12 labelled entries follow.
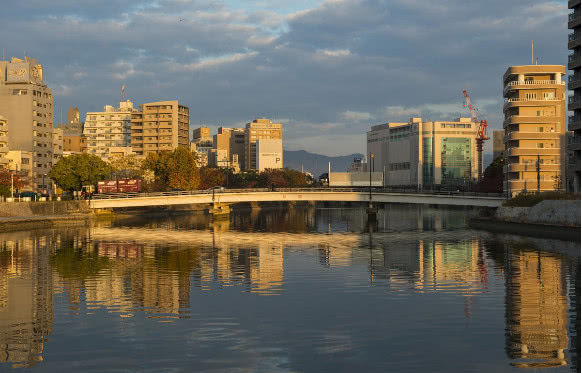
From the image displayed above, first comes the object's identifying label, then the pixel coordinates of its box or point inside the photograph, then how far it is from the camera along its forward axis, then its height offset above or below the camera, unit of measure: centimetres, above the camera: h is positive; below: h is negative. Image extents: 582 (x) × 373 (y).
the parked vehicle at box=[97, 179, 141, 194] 14350 +10
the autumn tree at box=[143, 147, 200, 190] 17112 +398
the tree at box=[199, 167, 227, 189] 19375 +63
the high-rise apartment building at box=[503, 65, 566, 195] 12150 +955
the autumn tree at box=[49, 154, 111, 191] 14625 +303
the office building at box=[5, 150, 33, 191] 15538 +483
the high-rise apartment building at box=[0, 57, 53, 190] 17212 +1867
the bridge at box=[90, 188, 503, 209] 12456 -195
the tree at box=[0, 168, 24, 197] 12850 +87
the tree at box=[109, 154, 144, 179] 18175 +505
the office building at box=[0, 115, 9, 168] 14700 +944
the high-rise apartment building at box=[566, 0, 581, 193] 10450 +1582
